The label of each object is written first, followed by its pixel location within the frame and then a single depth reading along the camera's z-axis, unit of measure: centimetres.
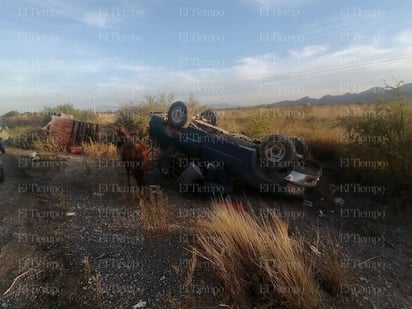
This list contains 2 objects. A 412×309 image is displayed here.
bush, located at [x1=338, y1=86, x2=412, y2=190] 749
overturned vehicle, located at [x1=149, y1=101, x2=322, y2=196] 677
